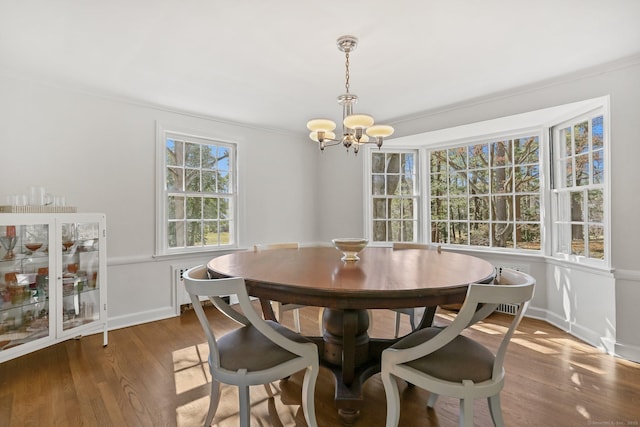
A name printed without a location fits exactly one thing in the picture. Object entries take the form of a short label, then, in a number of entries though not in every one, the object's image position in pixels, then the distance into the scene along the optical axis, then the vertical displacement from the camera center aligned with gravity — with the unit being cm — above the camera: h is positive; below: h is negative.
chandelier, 218 +65
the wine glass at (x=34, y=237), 252 -15
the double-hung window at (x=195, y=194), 379 +30
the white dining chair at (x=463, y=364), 127 -65
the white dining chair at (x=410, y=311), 258 -76
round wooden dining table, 137 -30
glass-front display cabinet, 241 -51
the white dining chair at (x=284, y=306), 259 -73
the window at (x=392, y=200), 468 +25
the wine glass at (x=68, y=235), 272 -15
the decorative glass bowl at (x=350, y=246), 208 -18
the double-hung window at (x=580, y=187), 297 +30
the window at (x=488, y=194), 382 +30
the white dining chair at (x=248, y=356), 142 -66
